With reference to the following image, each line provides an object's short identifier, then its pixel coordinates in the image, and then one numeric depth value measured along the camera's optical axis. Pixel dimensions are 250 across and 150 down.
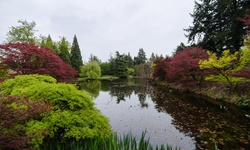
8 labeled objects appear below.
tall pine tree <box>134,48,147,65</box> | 62.28
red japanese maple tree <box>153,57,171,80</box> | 26.11
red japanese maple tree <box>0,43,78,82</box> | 8.30
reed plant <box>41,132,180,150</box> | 2.80
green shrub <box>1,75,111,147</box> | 2.97
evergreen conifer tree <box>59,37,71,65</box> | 32.22
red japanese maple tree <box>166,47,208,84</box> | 15.40
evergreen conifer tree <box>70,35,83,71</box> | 39.28
